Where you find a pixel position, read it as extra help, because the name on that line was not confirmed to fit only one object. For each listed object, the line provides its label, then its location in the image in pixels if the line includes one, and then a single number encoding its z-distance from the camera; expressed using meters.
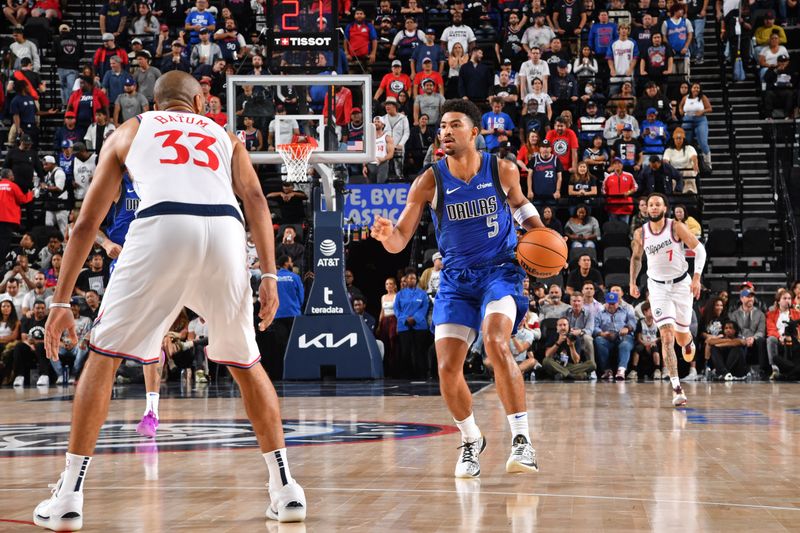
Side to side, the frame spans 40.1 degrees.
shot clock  15.38
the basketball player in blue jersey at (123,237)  8.12
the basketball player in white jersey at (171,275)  4.46
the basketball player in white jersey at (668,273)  11.88
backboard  15.26
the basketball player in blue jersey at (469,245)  6.36
